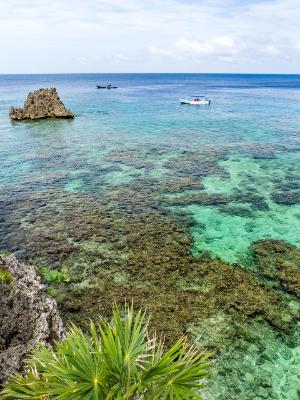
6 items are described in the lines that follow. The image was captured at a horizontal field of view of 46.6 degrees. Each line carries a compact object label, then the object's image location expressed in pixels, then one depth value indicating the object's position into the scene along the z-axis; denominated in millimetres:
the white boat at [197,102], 91375
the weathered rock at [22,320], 11033
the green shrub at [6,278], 14774
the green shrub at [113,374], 6961
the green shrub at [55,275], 18203
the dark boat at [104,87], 164375
